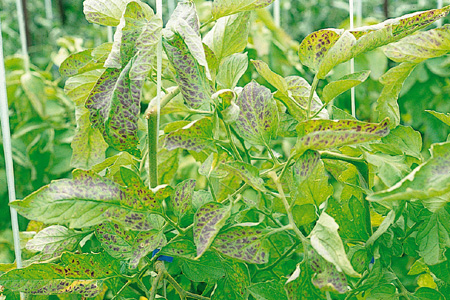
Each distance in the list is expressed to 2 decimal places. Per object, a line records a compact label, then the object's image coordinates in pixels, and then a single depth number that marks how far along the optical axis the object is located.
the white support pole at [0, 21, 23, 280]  1.39
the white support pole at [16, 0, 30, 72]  2.56
